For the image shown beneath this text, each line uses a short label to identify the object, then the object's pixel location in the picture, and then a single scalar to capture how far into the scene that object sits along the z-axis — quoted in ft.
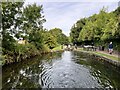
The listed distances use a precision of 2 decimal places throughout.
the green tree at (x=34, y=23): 61.78
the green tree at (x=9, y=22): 36.41
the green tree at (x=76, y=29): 114.77
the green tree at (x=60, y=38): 133.09
